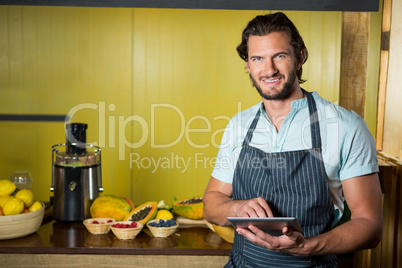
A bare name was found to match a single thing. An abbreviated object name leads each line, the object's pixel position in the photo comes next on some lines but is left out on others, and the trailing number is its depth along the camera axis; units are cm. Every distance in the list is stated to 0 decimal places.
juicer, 236
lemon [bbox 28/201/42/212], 219
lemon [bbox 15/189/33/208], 219
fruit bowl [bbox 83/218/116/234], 217
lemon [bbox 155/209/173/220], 230
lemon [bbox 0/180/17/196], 222
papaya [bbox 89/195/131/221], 232
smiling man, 154
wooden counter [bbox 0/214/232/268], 202
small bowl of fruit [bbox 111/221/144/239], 211
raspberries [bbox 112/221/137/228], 215
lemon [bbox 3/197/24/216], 209
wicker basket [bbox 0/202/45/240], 206
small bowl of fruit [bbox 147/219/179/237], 215
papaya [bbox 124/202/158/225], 228
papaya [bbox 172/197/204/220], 230
